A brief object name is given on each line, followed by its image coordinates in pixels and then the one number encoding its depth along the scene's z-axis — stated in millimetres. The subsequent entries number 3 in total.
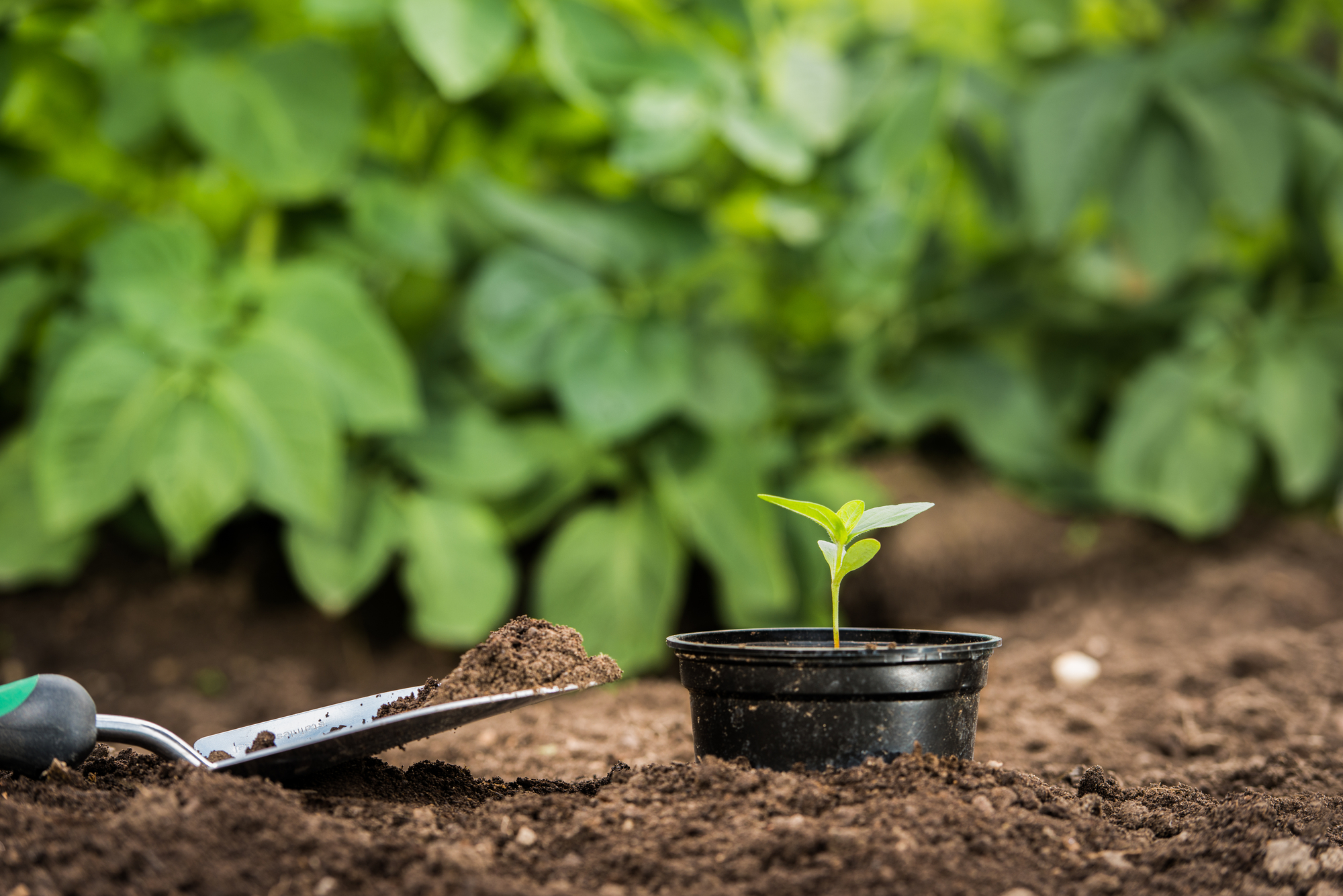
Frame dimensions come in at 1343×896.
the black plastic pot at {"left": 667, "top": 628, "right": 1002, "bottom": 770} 1113
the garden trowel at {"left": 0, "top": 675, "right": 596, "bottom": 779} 1103
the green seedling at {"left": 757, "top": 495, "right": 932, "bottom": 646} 1114
